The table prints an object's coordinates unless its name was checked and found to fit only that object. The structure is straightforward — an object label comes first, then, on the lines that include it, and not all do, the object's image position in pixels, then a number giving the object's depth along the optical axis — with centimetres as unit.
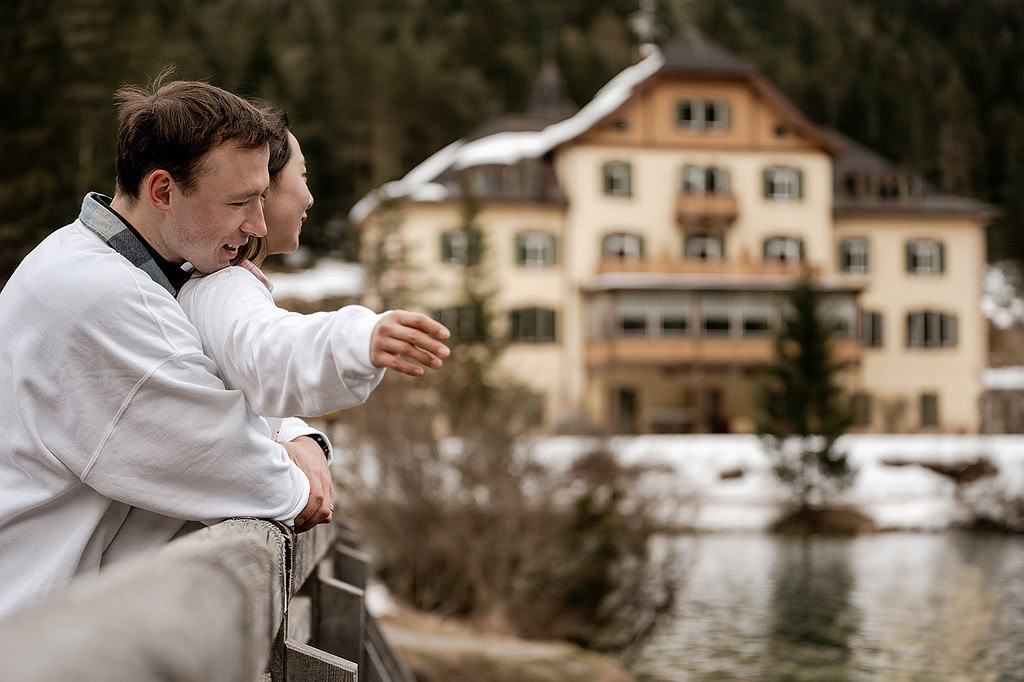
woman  218
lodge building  4391
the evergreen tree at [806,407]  3484
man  218
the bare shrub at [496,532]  1480
